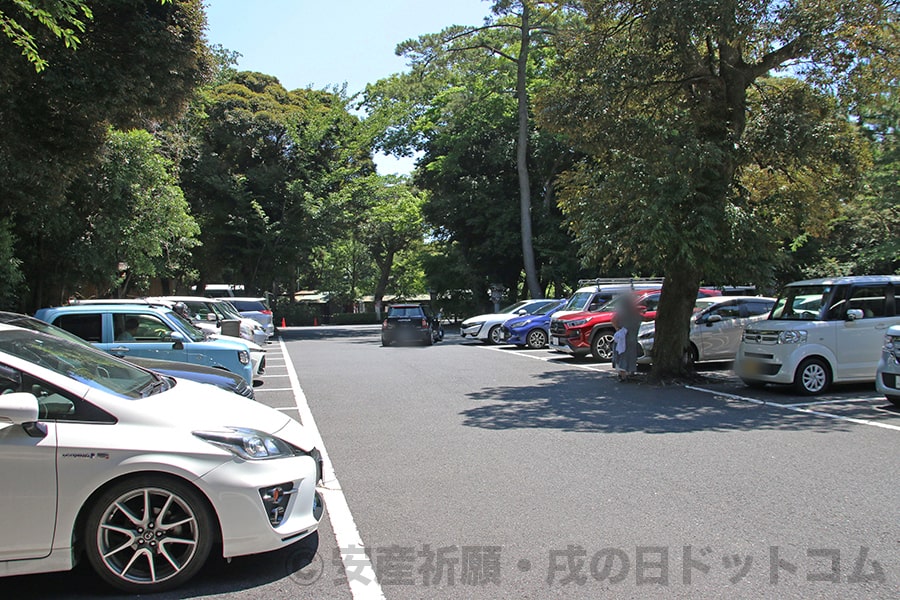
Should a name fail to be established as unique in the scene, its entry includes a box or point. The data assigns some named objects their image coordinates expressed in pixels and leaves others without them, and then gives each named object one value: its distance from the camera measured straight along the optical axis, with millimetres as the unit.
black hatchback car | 25578
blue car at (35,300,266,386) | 10406
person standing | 14008
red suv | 18594
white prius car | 4207
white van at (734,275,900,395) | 11914
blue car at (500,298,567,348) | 23484
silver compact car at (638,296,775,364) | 16016
